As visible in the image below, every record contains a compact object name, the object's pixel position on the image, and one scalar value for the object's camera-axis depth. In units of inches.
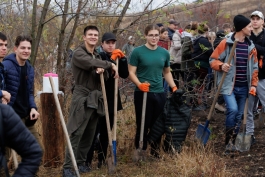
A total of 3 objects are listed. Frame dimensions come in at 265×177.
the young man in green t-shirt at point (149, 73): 239.3
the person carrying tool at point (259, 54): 263.0
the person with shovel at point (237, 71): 248.2
